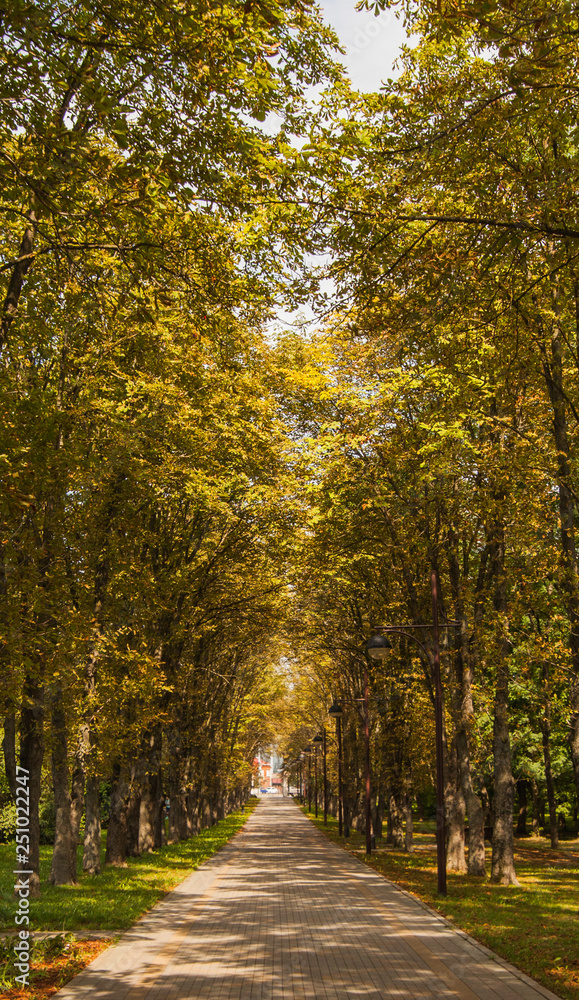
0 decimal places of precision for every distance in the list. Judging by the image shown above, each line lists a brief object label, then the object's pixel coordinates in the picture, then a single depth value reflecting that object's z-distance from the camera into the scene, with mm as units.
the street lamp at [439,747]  15898
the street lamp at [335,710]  26750
